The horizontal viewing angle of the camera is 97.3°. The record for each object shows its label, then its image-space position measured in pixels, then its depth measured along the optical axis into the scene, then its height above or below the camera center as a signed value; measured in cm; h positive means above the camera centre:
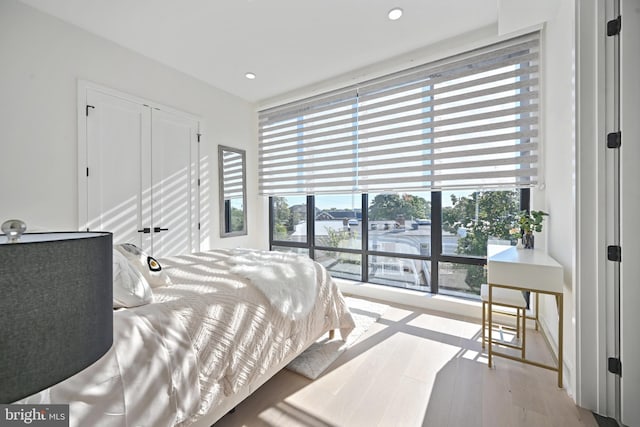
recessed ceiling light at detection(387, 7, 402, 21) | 245 +177
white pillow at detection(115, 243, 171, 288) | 163 -30
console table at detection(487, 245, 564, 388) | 180 -43
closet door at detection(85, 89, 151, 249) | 275 +51
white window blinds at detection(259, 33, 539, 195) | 263 +94
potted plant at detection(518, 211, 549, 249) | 237 -10
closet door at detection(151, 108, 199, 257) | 327 +38
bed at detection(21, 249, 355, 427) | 99 -58
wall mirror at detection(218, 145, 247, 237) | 405 +35
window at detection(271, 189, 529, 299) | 296 -27
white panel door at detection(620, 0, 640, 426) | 140 +3
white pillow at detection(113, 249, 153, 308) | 128 -34
